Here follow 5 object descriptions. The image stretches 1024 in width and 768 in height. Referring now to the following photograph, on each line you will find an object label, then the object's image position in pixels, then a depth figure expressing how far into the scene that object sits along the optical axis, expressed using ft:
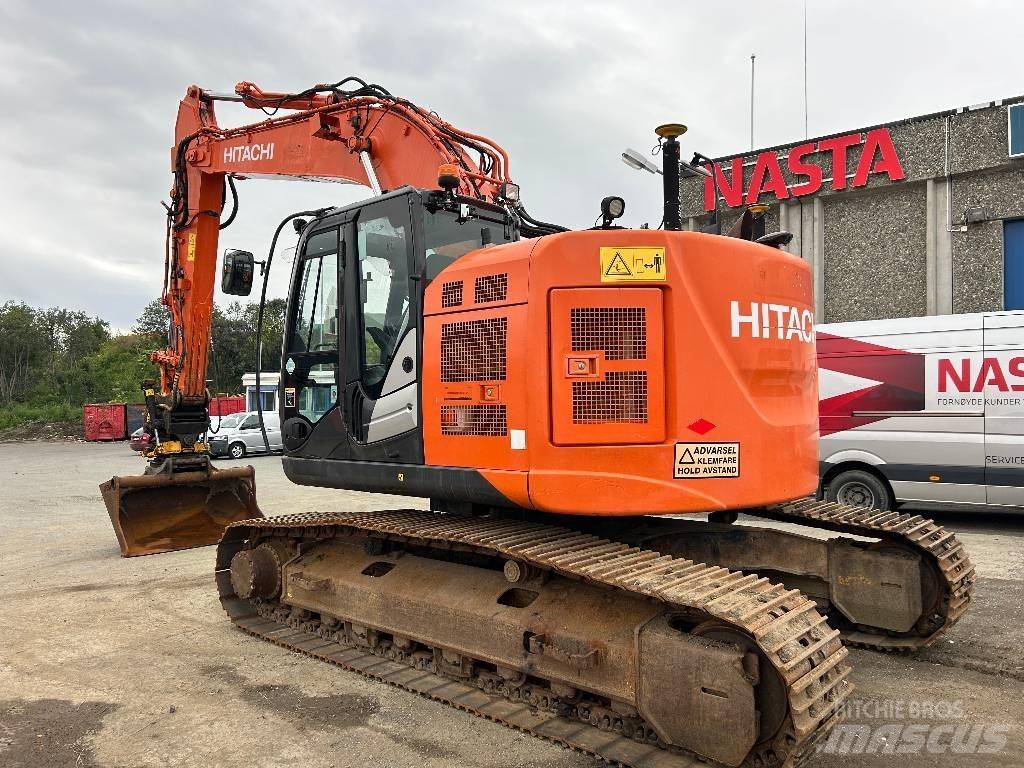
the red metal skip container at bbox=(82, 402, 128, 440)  114.62
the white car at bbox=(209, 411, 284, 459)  82.07
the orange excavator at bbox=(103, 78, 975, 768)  12.67
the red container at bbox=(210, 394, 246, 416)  121.29
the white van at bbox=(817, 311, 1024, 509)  32.76
